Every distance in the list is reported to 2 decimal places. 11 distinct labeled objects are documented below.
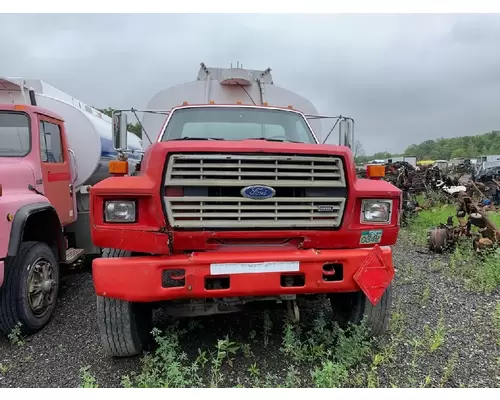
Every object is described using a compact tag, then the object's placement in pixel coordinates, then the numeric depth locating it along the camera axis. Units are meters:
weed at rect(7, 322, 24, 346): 3.65
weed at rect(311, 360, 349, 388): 2.84
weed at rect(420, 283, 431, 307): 4.48
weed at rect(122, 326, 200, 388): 2.85
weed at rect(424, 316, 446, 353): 3.31
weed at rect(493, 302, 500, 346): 3.62
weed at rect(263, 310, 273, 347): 3.55
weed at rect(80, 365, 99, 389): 2.81
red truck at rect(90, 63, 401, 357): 2.84
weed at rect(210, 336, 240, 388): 2.94
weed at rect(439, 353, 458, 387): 2.90
